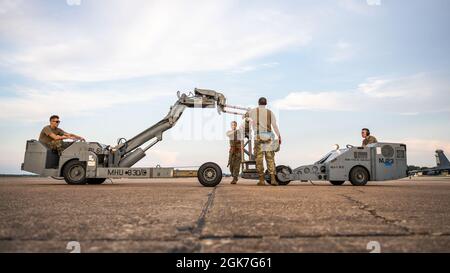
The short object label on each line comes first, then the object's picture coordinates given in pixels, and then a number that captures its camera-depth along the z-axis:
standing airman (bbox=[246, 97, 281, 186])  6.95
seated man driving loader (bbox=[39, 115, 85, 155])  7.83
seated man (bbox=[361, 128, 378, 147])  8.59
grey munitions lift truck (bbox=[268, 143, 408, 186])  7.93
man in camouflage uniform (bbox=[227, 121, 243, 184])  8.23
